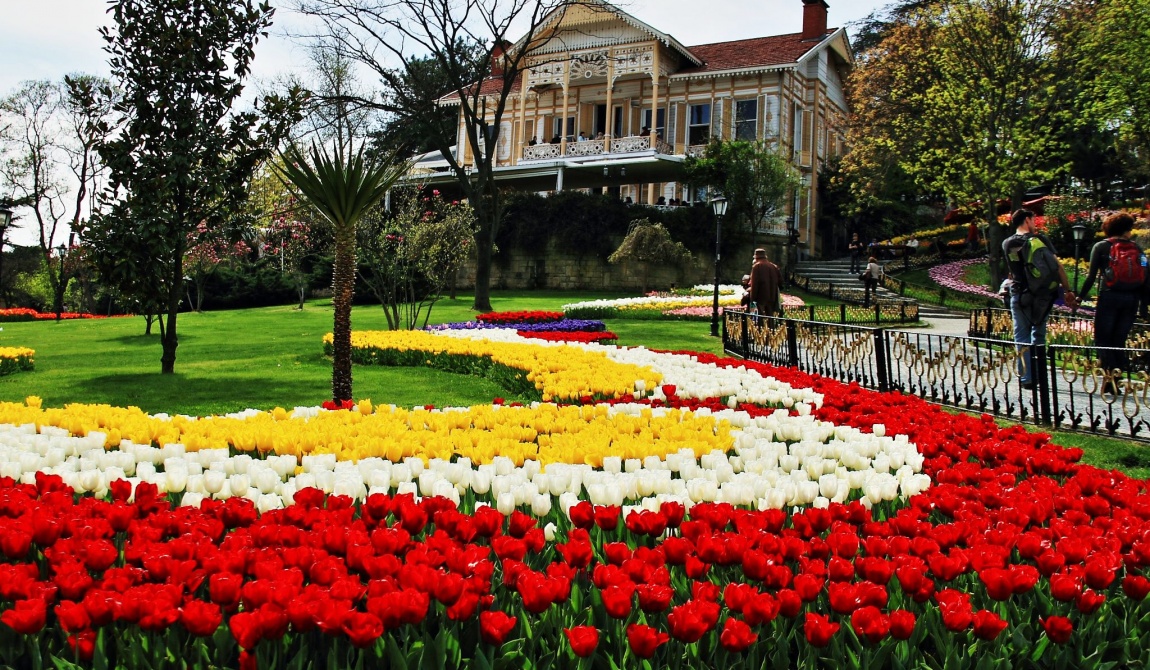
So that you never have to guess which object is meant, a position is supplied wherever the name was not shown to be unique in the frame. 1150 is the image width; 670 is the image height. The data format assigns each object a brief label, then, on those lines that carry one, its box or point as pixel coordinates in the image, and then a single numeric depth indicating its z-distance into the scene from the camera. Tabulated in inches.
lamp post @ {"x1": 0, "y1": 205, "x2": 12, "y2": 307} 885.2
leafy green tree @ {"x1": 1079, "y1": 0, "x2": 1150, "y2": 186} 987.9
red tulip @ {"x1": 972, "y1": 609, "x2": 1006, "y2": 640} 90.1
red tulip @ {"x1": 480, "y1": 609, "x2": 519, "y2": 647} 84.4
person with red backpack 381.1
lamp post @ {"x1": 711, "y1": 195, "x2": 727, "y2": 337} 773.6
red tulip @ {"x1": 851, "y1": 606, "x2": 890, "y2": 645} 87.8
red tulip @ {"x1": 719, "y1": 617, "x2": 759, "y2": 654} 83.7
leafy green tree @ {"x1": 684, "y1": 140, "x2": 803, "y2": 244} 1230.9
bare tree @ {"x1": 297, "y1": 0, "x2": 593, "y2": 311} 998.4
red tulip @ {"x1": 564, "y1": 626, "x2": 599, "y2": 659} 80.0
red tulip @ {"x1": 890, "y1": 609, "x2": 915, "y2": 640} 87.6
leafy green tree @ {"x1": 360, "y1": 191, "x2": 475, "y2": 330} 663.1
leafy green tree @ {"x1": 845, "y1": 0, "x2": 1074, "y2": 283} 1044.5
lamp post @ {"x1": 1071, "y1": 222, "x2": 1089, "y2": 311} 824.0
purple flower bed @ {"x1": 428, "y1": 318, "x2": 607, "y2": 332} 672.4
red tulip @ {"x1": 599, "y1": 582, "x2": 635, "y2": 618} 89.0
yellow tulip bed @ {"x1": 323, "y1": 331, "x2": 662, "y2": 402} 327.6
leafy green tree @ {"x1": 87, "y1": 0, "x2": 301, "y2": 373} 450.9
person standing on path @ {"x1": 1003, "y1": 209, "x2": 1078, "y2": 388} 376.2
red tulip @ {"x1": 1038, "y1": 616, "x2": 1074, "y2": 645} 91.5
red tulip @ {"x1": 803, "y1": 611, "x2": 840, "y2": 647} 85.4
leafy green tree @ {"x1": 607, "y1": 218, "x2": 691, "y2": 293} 1156.5
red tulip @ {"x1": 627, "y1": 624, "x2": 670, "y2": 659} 82.3
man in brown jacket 572.4
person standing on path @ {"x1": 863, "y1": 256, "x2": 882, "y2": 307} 1034.4
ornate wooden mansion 1397.6
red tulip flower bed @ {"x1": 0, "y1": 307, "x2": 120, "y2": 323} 1182.9
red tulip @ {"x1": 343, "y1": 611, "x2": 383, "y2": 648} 80.1
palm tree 320.2
